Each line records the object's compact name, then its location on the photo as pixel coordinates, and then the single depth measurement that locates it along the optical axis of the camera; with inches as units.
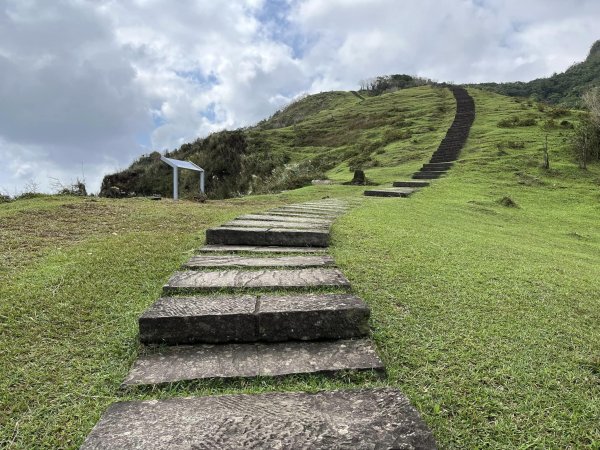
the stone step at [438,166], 657.7
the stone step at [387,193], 433.1
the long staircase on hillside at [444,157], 449.7
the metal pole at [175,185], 517.2
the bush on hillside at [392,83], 2493.8
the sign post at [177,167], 526.1
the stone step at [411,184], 525.3
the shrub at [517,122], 926.9
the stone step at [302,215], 218.8
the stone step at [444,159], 724.0
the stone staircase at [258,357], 60.9
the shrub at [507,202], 446.9
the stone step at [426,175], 601.6
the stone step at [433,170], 637.9
